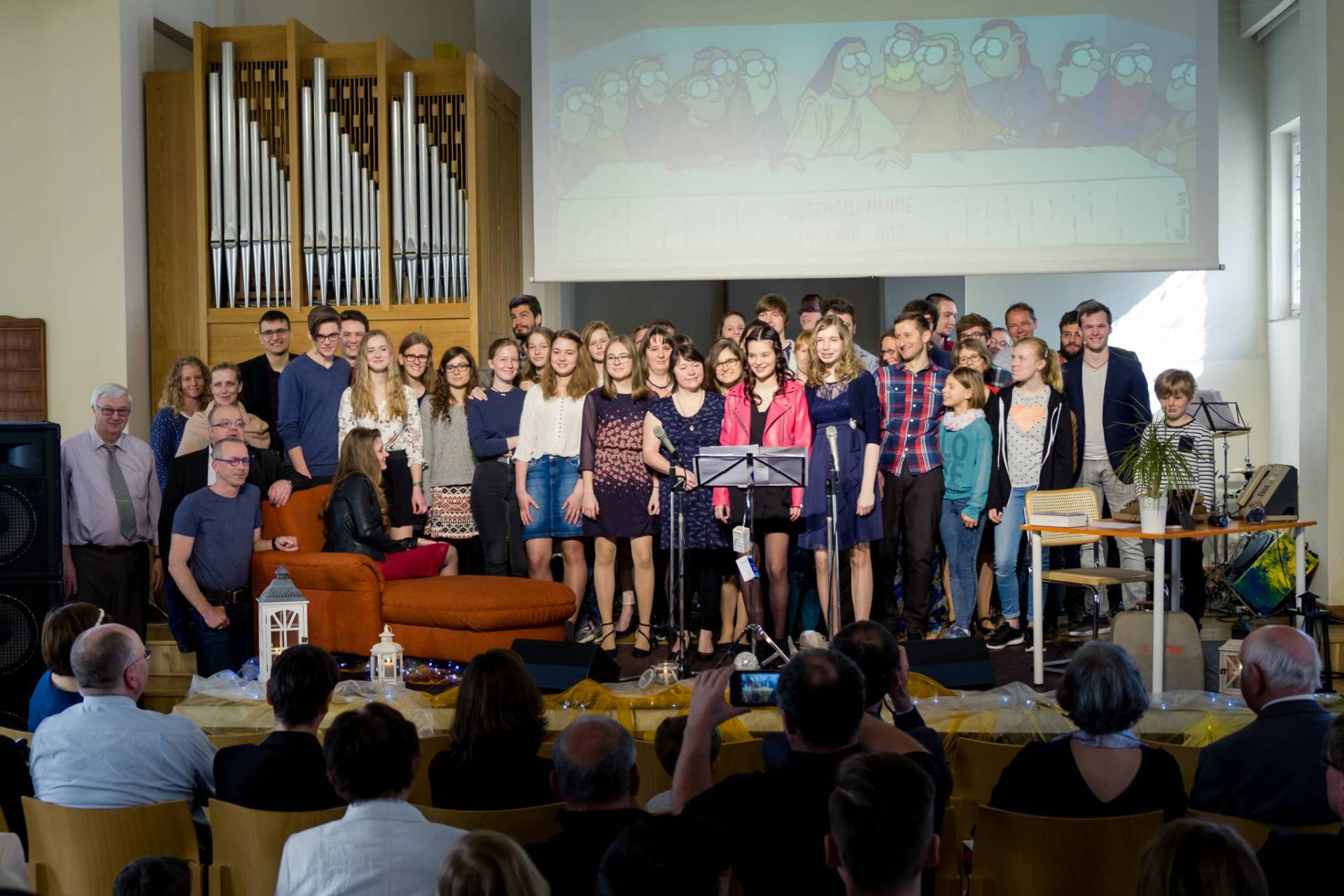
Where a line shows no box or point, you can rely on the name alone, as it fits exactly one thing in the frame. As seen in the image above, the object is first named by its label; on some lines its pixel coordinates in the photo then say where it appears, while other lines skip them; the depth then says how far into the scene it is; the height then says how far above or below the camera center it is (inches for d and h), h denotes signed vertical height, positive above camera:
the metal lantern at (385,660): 194.9 -32.9
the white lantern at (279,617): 197.9 -27.3
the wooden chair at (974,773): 128.5 -34.3
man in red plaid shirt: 255.6 -4.7
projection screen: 307.9 +67.6
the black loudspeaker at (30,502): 190.1 -9.4
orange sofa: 224.8 -29.5
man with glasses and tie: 222.1 -12.7
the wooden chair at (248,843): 108.8 -33.4
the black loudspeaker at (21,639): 187.8 -28.3
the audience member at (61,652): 149.3 -24.0
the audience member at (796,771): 93.1 -24.8
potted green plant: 216.7 -8.3
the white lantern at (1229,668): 195.6 -35.8
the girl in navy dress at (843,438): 240.7 -2.0
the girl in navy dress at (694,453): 239.9 -4.6
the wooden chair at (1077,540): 227.8 -19.8
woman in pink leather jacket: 237.5 -0.5
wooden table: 211.8 -21.2
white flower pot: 216.5 -14.7
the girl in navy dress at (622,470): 245.4 -7.3
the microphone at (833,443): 214.2 -2.6
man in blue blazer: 269.7 +3.6
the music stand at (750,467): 212.5 -6.1
